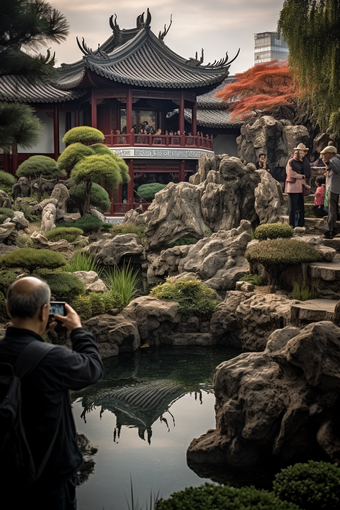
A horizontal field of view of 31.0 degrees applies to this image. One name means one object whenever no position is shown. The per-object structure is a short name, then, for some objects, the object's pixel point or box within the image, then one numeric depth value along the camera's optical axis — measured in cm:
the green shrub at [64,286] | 1025
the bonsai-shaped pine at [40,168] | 2106
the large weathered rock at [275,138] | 2353
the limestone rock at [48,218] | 1856
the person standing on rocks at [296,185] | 1249
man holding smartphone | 278
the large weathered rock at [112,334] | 1009
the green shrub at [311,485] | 388
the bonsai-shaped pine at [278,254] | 1043
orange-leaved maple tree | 2555
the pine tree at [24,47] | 937
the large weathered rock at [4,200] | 1842
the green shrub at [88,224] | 1956
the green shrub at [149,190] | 2619
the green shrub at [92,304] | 1038
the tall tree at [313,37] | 1098
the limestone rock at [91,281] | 1144
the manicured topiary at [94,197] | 2097
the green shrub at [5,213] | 1723
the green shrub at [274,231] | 1195
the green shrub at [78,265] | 1318
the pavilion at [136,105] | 2594
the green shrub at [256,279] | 1170
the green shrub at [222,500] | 346
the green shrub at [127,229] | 1965
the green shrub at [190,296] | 1092
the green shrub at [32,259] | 1001
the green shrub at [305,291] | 1002
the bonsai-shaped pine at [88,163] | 1922
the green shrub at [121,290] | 1089
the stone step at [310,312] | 880
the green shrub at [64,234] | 1767
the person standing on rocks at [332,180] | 1145
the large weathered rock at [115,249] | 1719
